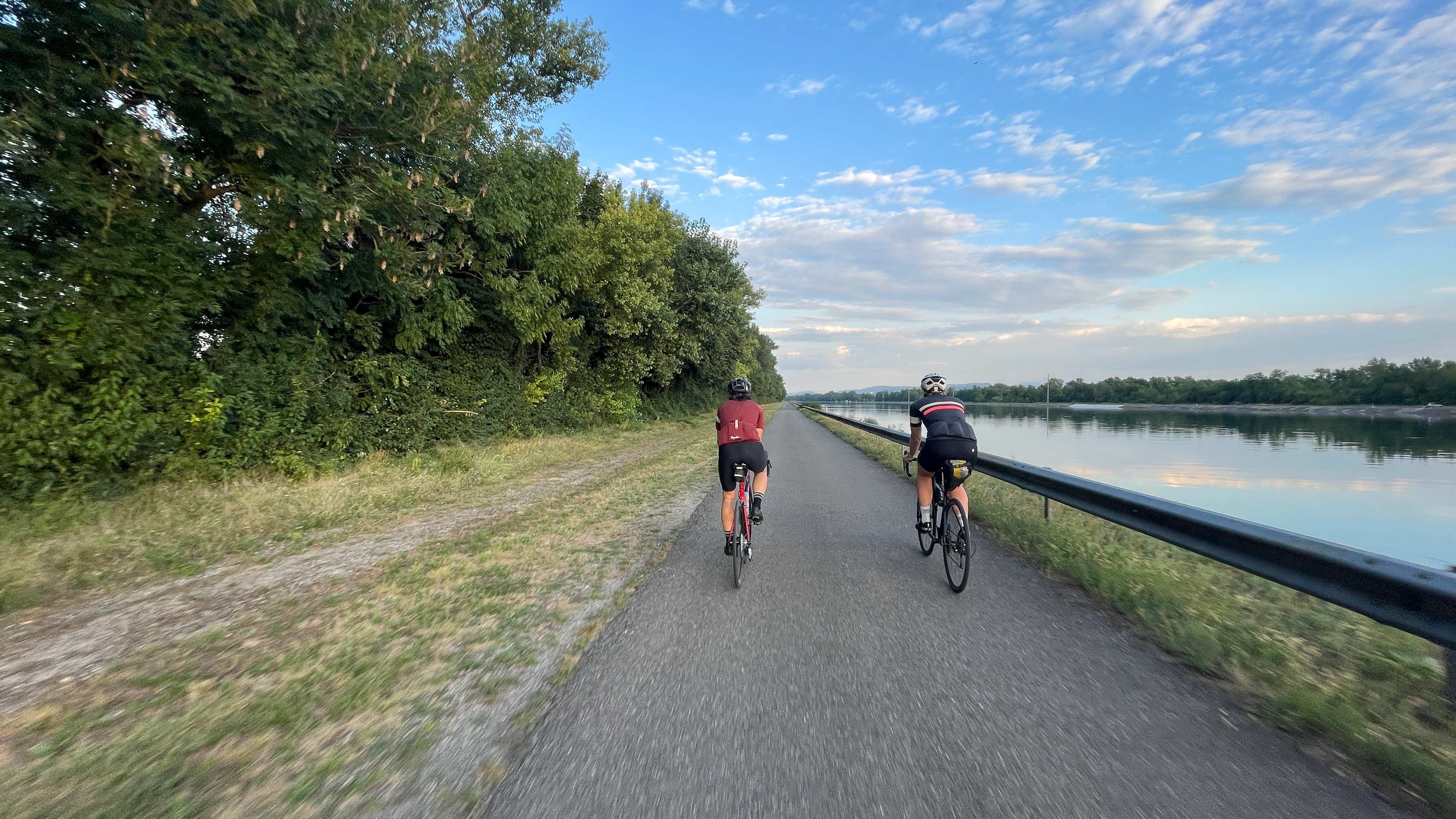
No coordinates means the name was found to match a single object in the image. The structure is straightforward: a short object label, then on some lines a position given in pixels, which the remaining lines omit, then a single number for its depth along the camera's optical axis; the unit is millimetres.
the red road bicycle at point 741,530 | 5594
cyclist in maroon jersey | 6266
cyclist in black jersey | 5852
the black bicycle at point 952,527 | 5371
